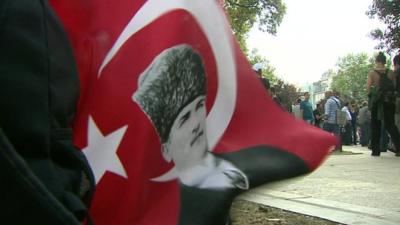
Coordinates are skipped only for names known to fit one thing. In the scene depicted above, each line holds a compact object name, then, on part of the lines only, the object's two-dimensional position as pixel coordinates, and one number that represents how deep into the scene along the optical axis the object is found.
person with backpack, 8.30
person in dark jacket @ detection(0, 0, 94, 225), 0.69
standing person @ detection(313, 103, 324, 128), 17.09
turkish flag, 0.97
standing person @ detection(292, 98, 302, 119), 15.29
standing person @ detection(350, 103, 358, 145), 17.81
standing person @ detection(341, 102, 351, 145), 17.10
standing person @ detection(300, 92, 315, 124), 14.69
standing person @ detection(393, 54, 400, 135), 7.83
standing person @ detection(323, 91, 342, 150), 13.16
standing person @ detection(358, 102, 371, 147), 16.53
